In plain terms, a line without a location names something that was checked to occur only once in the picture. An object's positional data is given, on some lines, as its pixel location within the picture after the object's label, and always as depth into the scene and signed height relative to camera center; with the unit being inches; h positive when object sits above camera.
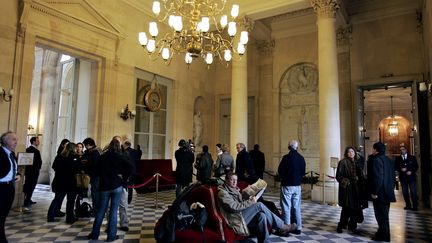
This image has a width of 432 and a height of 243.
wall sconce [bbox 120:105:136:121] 394.6 +49.6
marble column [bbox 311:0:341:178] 349.1 +81.3
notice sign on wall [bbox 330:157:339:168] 323.6 -5.9
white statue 523.9 +42.9
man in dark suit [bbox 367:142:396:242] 195.0 -18.5
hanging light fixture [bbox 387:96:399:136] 772.0 +72.3
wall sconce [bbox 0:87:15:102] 282.2 +50.2
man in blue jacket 209.0 -17.6
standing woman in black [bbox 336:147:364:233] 211.8 -22.3
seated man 162.2 -30.1
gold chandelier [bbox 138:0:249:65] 238.7 +97.4
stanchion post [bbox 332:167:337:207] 333.4 -34.3
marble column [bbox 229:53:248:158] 417.1 +70.4
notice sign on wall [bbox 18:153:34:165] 266.2 -6.3
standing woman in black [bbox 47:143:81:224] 231.3 -22.7
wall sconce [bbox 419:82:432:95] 326.0 +73.7
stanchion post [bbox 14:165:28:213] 283.3 -34.3
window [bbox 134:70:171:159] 436.5 +43.2
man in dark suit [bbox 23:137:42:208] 284.5 -20.6
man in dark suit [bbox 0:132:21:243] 157.6 -12.4
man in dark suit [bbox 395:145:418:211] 307.9 -15.2
